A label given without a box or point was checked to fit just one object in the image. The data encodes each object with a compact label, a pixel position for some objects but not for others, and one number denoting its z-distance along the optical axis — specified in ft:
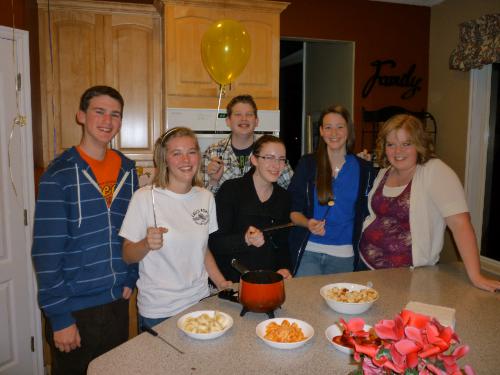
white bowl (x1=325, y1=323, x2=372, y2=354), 3.47
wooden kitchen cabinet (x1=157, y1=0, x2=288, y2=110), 9.79
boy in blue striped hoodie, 4.74
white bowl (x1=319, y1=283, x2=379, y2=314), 4.16
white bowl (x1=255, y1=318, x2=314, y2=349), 3.47
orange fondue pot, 3.95
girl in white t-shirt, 4.73
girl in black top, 5.49
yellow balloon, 7.45
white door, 7.92
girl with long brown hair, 6.52
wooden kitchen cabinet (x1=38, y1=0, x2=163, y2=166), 9.61
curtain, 10.45
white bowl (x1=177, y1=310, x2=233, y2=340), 3.61
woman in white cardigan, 5.40
